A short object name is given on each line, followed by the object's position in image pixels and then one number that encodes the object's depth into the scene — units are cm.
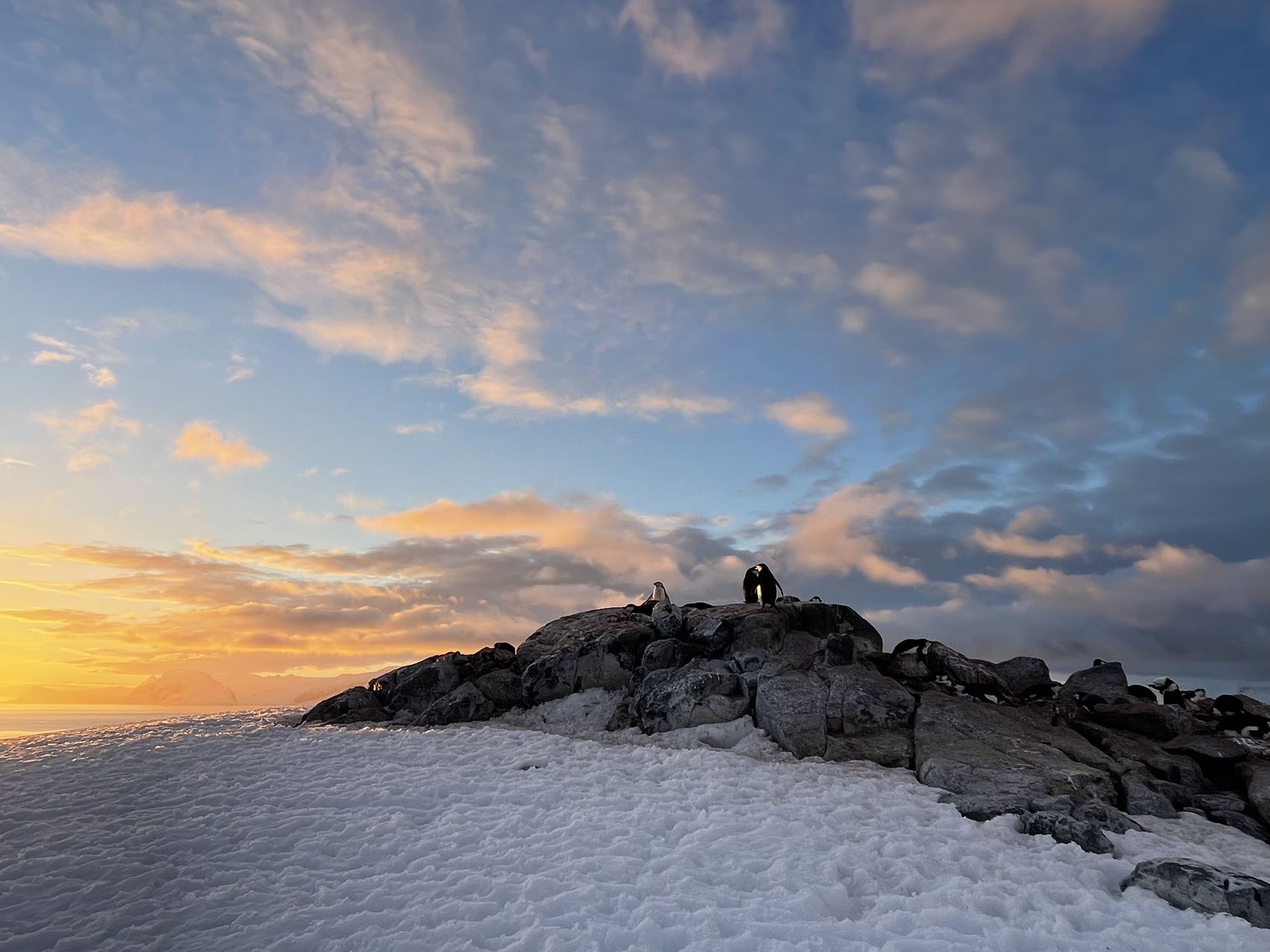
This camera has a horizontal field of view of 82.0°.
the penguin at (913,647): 2062
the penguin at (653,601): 2619
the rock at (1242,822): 1393
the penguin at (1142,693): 2103
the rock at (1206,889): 960
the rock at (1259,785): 1446
